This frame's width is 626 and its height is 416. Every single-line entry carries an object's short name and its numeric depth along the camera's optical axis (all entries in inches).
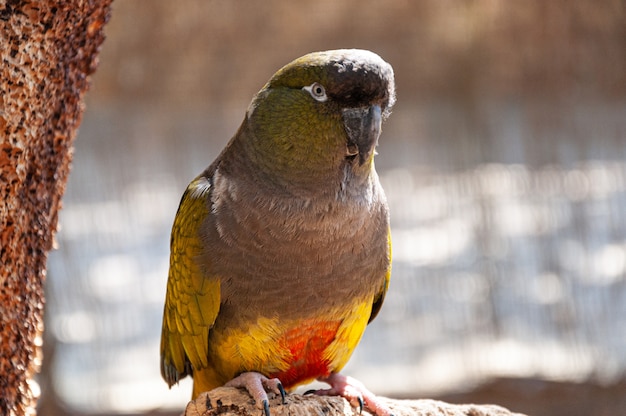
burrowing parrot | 149.6
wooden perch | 149.8
